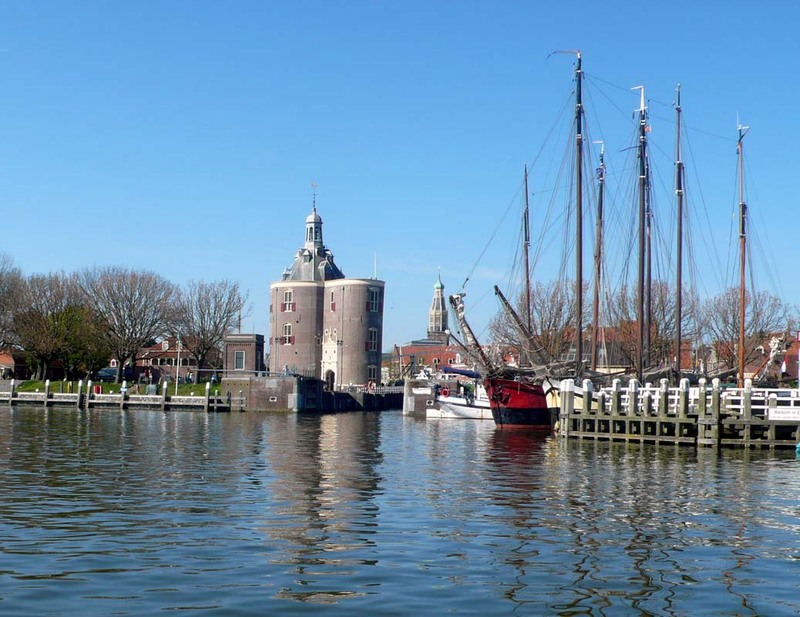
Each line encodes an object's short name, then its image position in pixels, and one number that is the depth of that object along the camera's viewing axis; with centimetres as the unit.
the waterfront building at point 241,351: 10881
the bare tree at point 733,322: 8131
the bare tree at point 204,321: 10890
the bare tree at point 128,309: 10088
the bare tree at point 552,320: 7638
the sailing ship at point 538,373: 5838
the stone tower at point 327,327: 11225
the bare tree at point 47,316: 9762
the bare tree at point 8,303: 9756
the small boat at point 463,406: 7738
